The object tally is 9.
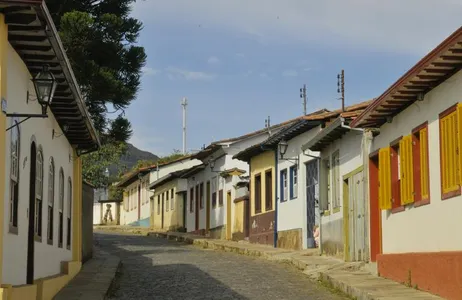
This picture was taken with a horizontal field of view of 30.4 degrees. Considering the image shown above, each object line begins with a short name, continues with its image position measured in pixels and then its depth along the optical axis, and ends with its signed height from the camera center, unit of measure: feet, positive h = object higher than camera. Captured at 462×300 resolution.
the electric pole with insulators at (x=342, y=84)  95.81 +17.47
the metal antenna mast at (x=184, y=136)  233.06 +26.34
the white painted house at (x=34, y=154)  31.27 +3.75
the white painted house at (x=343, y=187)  59.11 +3.40
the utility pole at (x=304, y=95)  175.81 +28.28
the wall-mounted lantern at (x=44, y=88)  34.63 +5.88
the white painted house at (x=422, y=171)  38.14 +3.16
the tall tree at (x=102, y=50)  79.51 +17.95
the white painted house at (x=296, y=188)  78.79 +4.29
